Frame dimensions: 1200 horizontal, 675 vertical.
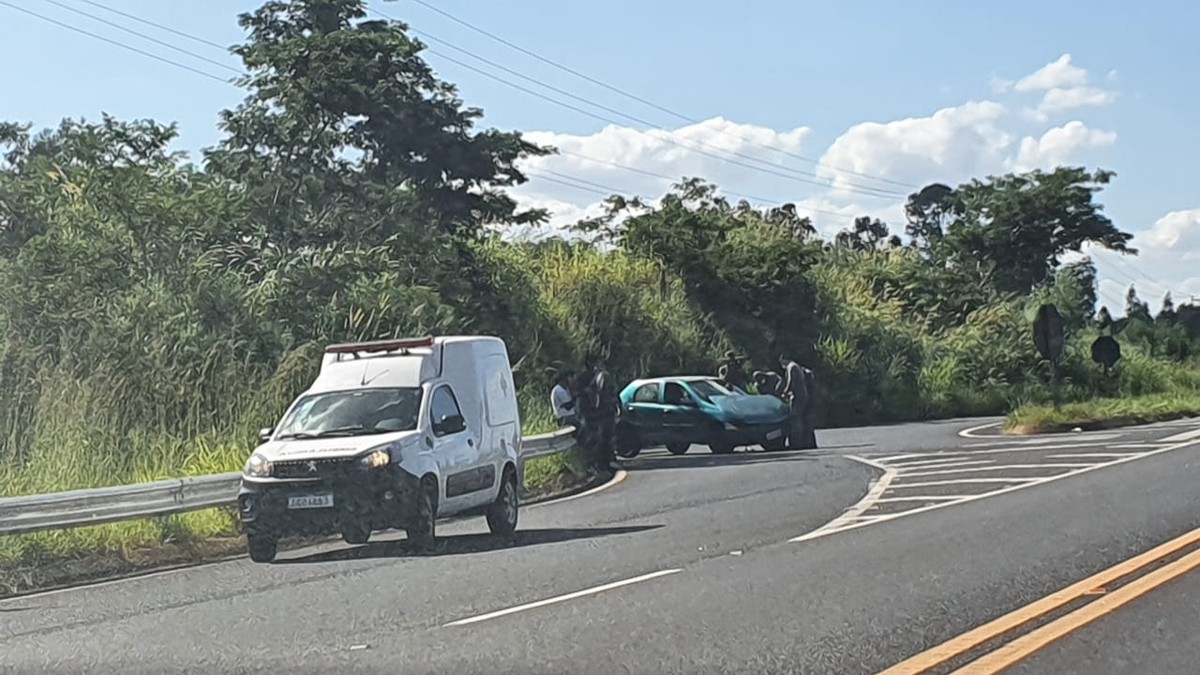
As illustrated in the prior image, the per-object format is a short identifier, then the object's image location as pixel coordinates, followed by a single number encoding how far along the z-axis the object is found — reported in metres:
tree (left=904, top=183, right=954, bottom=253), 101.81
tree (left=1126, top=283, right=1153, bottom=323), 91.31
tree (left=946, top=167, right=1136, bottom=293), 65.81
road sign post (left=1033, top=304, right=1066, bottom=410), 37.66
